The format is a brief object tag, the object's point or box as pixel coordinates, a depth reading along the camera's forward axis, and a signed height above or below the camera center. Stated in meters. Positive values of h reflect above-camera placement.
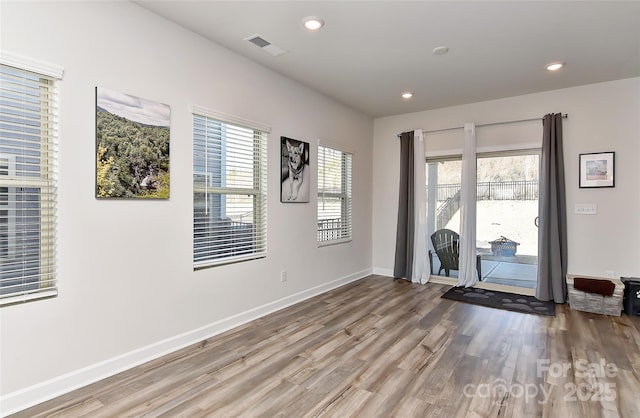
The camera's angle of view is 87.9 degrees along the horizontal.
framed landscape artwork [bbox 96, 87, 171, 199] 2.38 +0.49
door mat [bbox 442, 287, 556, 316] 3.98 -1.16
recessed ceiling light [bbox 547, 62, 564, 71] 3.56 +1.59
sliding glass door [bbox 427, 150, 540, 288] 4.70 +0.00
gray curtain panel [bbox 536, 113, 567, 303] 4.29 -0.06
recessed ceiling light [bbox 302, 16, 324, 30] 2.72 +1.57
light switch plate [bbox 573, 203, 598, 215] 4.22 +0.03
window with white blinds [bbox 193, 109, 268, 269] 3.09 +0.19
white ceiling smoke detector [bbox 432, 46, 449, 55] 3.20 +1.58
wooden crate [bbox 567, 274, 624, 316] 3.72 -1.03
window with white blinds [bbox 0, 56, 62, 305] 2.00 +0.16
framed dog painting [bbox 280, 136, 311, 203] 3.97 +0.49
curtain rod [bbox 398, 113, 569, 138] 4.35 +1.28
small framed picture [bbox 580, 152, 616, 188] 4.12 +0.53
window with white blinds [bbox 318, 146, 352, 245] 4.70 +0.22
